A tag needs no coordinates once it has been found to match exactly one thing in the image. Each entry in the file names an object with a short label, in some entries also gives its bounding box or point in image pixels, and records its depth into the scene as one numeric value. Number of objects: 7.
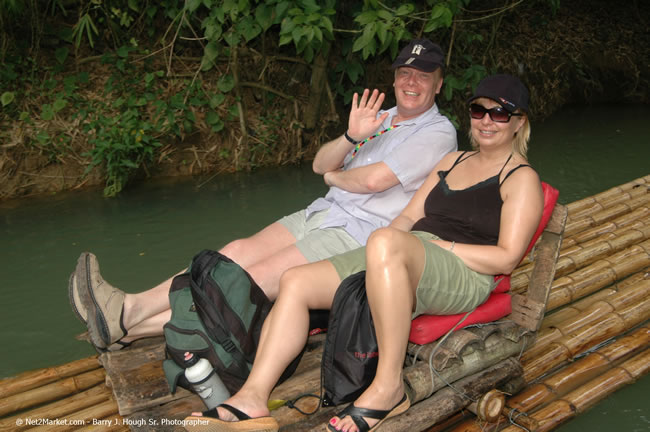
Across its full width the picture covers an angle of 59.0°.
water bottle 2.18
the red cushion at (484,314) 2.33
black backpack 2.14
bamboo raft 2.22
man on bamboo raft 2.56
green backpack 2.28
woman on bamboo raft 2.05
